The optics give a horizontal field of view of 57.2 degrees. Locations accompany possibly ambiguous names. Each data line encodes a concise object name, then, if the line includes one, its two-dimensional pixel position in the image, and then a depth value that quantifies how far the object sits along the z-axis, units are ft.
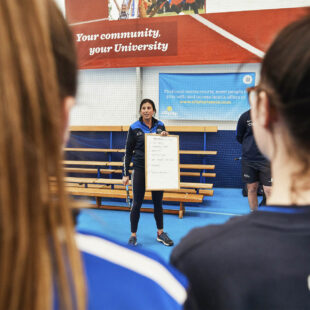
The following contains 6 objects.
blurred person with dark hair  1.63
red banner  15.67
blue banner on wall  17.48
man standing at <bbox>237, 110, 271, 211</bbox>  10.78
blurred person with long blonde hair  1.06
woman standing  9.93
